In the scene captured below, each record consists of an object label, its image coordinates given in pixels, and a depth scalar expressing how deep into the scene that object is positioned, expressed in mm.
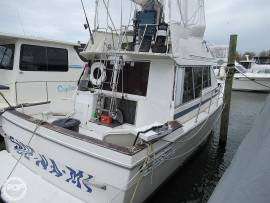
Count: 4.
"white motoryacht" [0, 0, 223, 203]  3336
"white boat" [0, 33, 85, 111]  6992
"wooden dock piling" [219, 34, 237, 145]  7214
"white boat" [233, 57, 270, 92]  20656
